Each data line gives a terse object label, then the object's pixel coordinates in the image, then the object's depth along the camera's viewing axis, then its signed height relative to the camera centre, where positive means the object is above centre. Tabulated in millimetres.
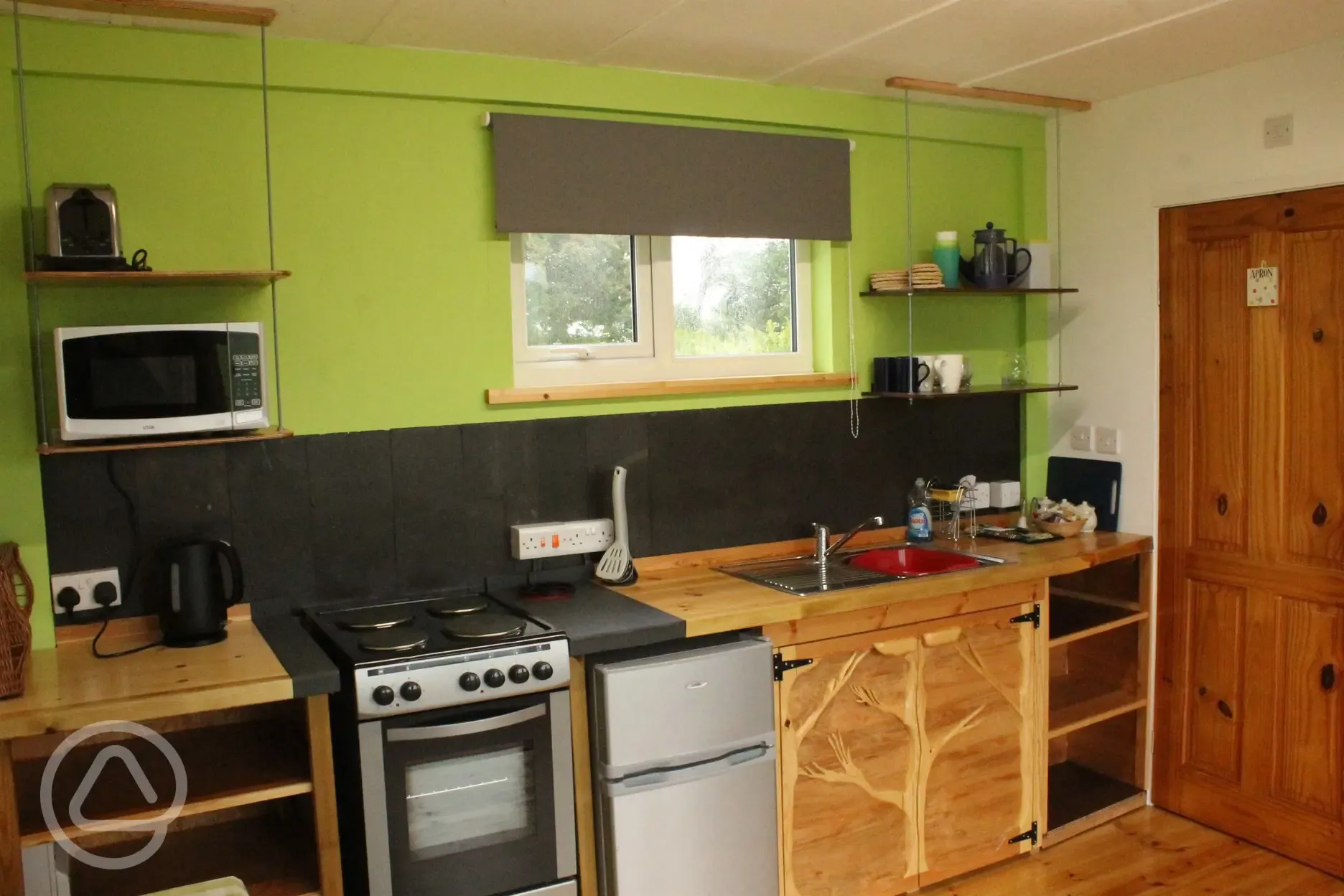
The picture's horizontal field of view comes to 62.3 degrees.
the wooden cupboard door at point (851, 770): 3014 -1117
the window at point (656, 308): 3352 +208
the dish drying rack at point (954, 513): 3852 -536
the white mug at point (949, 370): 3750 -23
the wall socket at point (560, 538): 3186 -469
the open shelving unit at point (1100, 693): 3744 -1174
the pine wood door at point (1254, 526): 3350 -552
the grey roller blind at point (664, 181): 3154 +582
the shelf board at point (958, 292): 3707 +241
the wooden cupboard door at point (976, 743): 3258 -1142
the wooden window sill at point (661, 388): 3217 -46
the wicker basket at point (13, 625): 2279 -489
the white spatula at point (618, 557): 3234 -529
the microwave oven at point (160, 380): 2477 +24
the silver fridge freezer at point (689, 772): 2713 -1004
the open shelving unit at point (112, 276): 2508 +263
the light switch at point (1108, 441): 3957 -295
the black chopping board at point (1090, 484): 3957 -457
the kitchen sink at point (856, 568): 3221 -624
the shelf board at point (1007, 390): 3703 -97
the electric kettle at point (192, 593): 2631 -483
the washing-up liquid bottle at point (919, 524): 3814 -547
